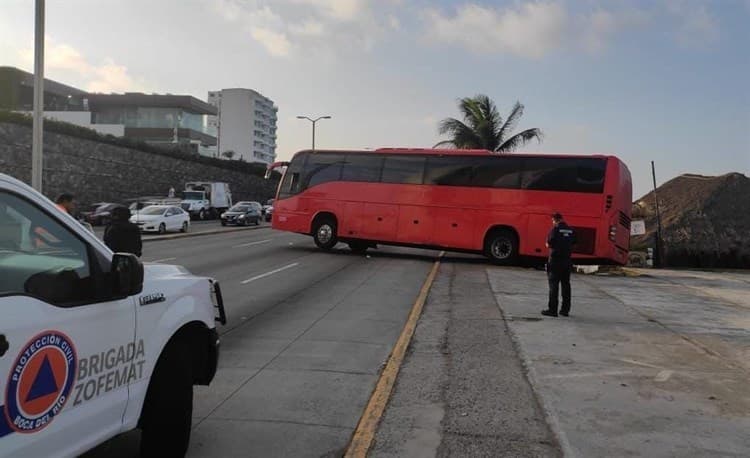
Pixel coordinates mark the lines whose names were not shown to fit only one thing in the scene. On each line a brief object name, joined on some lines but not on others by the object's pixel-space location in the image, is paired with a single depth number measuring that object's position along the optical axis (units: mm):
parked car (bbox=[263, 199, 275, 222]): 56594
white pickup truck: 2746
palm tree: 39500
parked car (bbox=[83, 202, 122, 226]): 34909
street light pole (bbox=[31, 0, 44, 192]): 14734
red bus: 19234
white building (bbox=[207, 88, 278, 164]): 148375
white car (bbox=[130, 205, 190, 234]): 30625
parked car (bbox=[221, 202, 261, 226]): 41656
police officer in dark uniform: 10875
